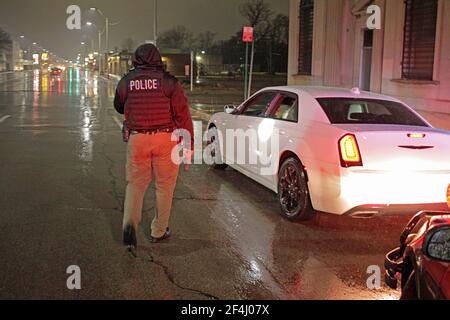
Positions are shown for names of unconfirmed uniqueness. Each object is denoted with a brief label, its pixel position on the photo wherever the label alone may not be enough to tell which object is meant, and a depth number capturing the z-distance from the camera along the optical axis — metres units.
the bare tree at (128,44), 132.48
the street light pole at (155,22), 32.88
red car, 2.67
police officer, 5.07
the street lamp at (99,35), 70.41
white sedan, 5.65
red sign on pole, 17.42
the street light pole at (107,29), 60.72
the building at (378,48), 13.14
